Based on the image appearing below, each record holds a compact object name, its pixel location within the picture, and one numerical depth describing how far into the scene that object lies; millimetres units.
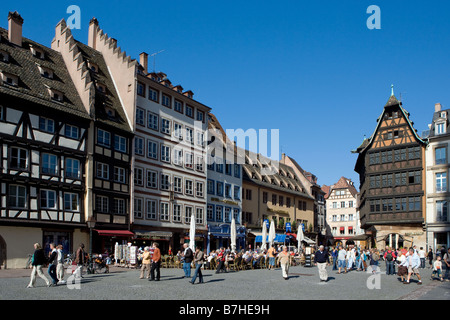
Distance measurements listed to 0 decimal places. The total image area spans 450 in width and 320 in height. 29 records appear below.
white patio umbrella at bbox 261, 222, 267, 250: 37422
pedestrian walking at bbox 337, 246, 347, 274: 27984
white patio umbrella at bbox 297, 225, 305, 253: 39538
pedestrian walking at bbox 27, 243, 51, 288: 17359
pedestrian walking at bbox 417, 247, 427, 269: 36188
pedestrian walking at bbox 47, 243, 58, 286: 17983
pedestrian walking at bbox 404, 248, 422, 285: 21578
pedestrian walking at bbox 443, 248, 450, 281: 23653
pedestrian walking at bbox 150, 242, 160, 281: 20172
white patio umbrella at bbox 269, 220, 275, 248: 36531
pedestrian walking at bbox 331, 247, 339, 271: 30609
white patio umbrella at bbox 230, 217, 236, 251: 36062
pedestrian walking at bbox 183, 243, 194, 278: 21125
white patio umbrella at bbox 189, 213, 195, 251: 31641
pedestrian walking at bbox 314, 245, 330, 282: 20969
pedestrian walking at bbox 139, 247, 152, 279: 21094
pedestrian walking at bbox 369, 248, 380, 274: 26212
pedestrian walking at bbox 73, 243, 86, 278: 21219
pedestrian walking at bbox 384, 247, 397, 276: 26164
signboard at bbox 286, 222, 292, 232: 54138
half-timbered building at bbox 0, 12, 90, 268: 28266
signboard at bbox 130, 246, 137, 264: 28156
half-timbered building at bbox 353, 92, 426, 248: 49844
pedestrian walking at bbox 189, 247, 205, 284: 19322
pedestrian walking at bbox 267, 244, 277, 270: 30939
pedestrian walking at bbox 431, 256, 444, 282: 23969
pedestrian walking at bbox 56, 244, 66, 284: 19672
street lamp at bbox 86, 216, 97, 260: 26162
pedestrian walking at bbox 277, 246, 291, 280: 22312
